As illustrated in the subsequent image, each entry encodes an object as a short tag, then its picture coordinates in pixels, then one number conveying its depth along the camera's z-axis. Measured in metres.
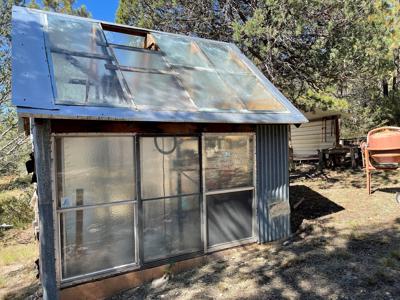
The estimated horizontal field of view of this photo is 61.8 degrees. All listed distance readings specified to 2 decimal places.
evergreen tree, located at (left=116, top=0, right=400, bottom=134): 9.29
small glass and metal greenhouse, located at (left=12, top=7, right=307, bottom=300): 4.16
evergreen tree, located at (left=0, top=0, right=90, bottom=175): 12.81
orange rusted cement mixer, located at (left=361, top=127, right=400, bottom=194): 7.61
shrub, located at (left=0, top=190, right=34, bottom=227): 9.37
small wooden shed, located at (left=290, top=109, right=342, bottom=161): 15.17
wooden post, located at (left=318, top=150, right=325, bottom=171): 13.00
